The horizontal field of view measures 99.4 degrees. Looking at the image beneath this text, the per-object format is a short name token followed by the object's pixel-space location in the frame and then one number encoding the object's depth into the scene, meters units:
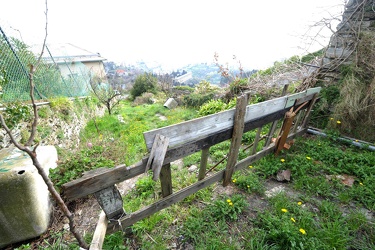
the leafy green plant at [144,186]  3.07
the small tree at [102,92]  8.34
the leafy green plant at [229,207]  2.36
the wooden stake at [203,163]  2.27
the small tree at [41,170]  1.11
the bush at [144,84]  18.27
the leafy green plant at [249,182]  2.77
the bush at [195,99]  8.62
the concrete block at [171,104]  10.06
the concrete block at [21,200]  2.04
